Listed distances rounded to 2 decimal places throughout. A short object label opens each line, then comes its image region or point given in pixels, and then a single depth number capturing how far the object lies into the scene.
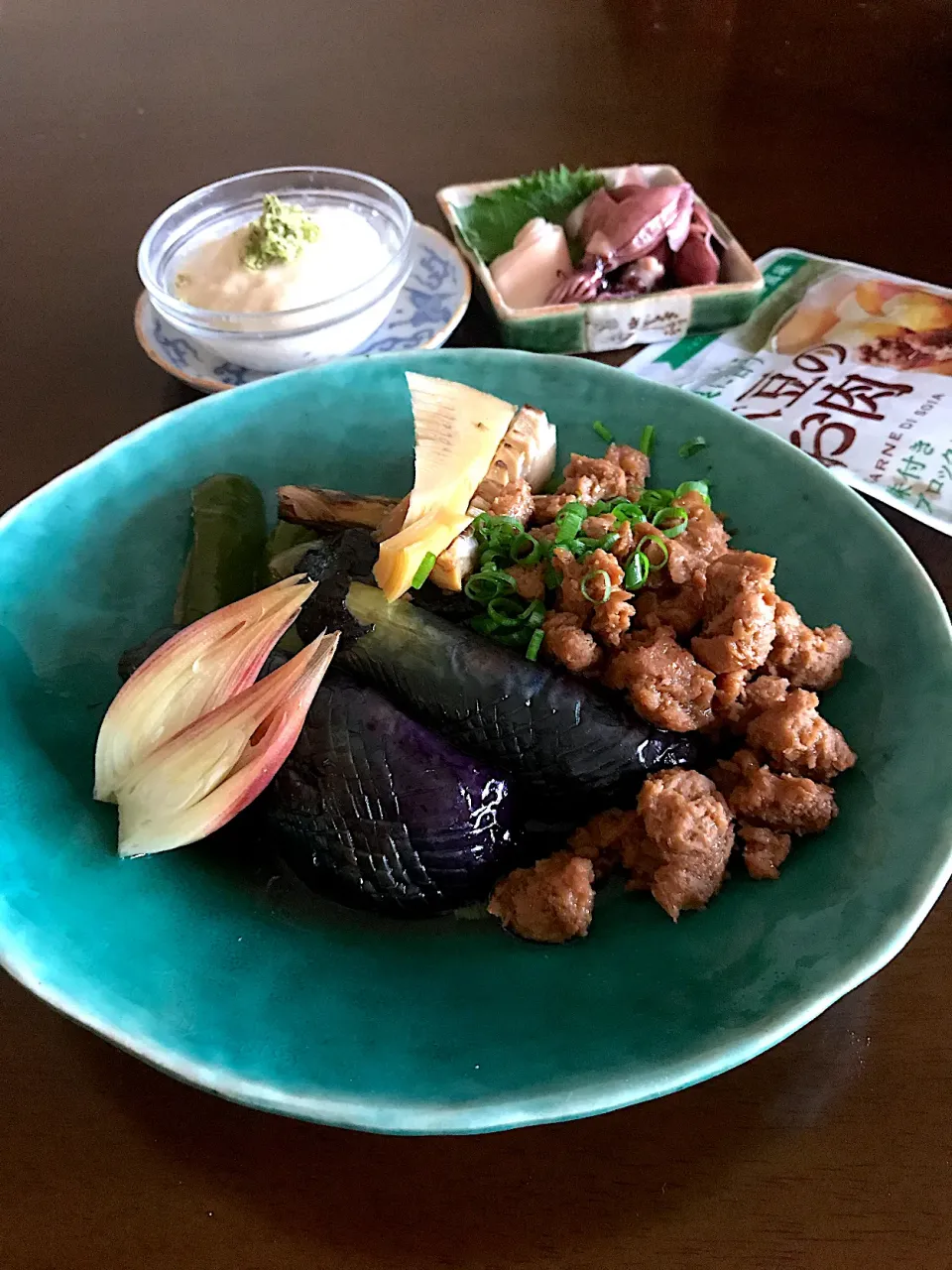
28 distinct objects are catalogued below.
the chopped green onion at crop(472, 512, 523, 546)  0.31
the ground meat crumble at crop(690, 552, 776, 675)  0.28
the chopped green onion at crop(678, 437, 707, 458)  0.35
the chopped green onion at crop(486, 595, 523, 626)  0.30
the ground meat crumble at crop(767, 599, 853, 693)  0.28
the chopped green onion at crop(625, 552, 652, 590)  0.29
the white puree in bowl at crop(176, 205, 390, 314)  0.44
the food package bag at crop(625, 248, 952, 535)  0.38
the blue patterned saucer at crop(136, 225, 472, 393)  0.44
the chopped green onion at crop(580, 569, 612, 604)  0.28
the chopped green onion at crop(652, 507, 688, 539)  0.30
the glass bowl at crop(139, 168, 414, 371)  0.43
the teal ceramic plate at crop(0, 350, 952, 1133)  0.23
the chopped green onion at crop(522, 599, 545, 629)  0.30
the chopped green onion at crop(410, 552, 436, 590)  0.30
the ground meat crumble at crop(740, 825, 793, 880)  0.26
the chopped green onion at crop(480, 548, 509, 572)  0.31
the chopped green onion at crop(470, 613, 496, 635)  0.30
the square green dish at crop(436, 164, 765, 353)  0.44
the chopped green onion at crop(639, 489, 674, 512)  0.31
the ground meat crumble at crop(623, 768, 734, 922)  0.26
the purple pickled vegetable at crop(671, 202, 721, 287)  0.46
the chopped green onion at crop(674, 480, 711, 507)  0.32
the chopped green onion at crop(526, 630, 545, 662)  0.29
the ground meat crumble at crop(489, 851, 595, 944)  0.26
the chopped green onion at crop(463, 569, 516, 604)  0.30
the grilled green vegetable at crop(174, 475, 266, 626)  0.32
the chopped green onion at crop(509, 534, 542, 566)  0.30
